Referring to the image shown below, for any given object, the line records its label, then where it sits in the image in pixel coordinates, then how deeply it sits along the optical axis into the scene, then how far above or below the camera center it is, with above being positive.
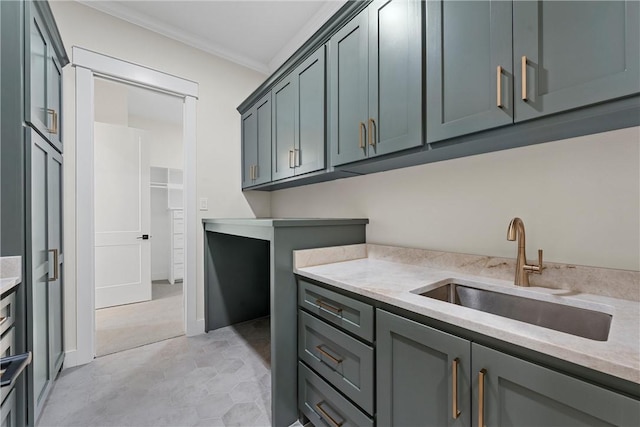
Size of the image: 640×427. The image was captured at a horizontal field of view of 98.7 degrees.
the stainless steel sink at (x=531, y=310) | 0.93 -0.39
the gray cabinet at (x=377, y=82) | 1.23 +0.65
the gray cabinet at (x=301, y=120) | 1.76 +0.66
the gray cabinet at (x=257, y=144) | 2.38 +0.64
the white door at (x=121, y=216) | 3.31 -0.04
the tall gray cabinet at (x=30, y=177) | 1.20 +0.17
